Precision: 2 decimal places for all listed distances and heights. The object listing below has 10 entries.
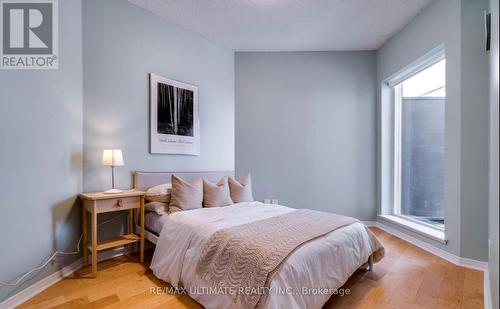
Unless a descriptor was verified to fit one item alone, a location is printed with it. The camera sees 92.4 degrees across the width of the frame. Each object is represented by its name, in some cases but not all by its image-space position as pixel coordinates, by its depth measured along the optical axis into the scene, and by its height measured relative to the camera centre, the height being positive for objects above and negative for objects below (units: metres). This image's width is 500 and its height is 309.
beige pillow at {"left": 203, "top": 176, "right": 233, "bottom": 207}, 2.75 -0.48
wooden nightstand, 2.15 -0.52
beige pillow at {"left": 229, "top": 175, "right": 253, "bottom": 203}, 3.04 -0.48
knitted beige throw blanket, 1.42 -0.65
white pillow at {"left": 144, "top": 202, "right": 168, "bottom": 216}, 2.52 -0.58
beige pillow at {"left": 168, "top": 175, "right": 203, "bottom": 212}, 2.53 -0.46
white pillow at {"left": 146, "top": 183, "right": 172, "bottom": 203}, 2.65 -0.45
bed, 1.44 -0.77
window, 3.04 +0.14
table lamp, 2.30 -0.04
